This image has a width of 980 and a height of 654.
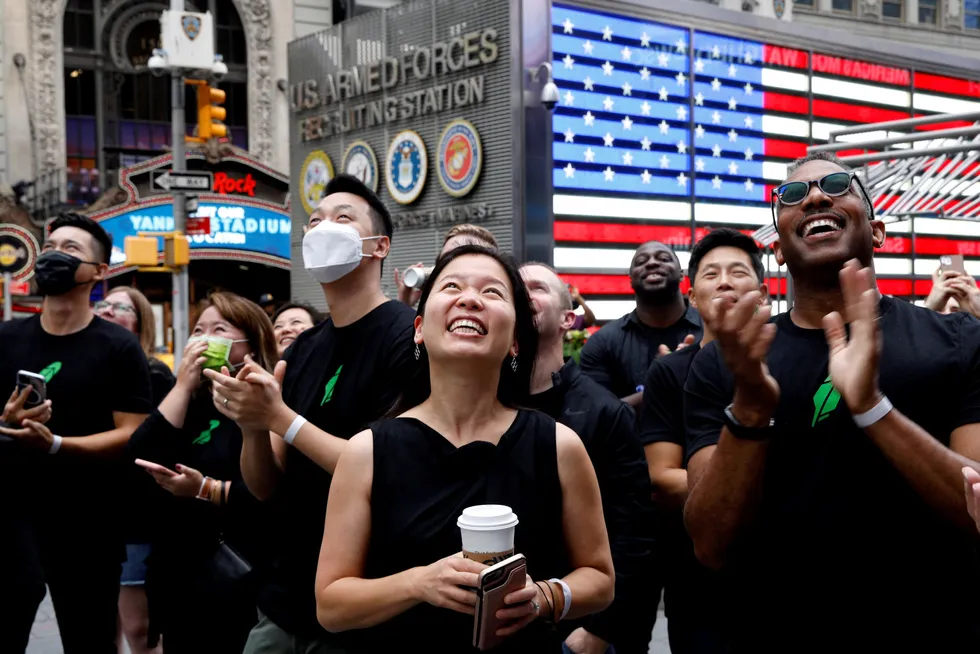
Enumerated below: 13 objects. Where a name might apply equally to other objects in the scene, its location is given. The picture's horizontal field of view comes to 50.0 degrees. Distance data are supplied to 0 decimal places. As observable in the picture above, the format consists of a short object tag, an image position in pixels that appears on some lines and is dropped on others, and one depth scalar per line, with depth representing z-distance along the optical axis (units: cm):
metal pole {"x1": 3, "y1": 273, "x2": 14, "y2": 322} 1888
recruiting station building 1183
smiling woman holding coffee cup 259
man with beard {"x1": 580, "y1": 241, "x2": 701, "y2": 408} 619
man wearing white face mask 340
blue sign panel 2519
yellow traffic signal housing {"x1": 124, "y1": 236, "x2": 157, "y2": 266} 1554
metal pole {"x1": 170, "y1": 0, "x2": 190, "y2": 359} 1571
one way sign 1455
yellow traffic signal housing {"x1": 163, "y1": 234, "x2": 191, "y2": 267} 1552
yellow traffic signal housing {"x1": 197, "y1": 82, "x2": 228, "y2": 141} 1550
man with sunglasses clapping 247
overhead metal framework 611
